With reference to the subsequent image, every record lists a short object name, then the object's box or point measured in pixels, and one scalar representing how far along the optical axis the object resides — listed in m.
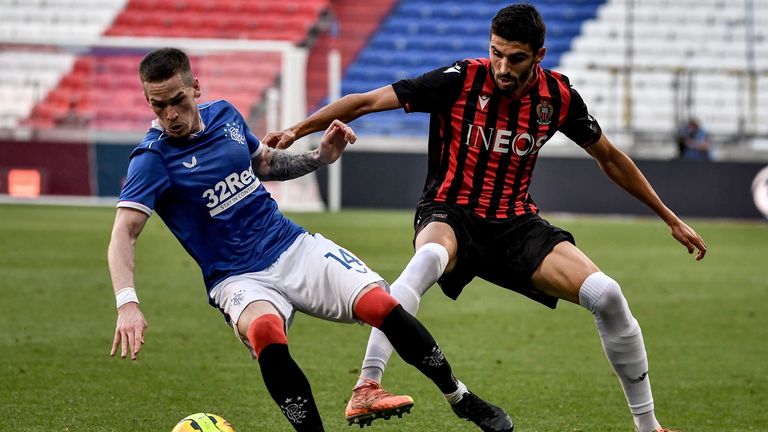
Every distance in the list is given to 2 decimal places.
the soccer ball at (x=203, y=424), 9.12
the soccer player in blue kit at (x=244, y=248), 8.92
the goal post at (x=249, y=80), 40.94
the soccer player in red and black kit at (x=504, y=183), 10.36
